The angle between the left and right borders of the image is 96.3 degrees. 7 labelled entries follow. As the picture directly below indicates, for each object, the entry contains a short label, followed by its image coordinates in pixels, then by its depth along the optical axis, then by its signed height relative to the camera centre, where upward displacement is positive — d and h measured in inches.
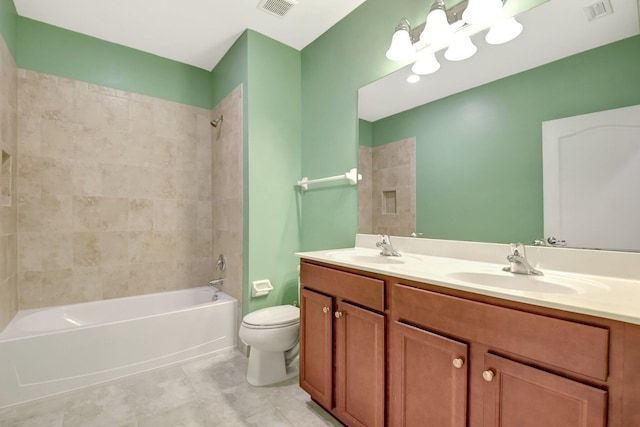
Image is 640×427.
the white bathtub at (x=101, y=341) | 66.2 -34.1
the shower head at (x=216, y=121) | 104.7 +34.3
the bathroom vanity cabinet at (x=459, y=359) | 27.4 -18.5
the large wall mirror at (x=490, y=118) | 43.3 +18.0
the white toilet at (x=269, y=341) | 72.1 -32.7
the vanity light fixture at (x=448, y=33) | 51.1 +35.8
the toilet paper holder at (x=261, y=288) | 87.0 -23.0
